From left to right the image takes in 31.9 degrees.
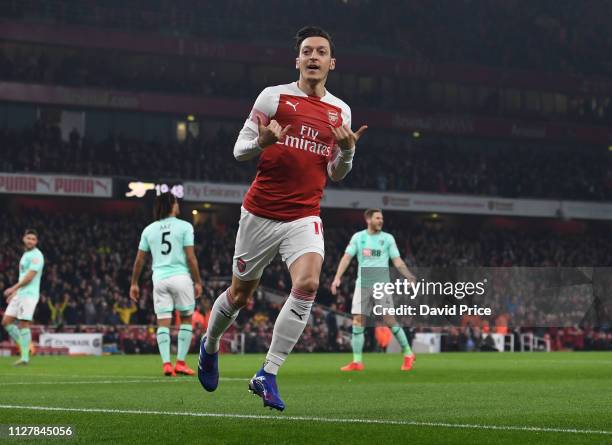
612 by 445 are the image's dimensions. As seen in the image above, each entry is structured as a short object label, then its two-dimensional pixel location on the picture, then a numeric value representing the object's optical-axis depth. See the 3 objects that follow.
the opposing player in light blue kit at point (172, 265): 13.62
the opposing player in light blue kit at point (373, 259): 16.11
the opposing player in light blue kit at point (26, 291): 17.42
